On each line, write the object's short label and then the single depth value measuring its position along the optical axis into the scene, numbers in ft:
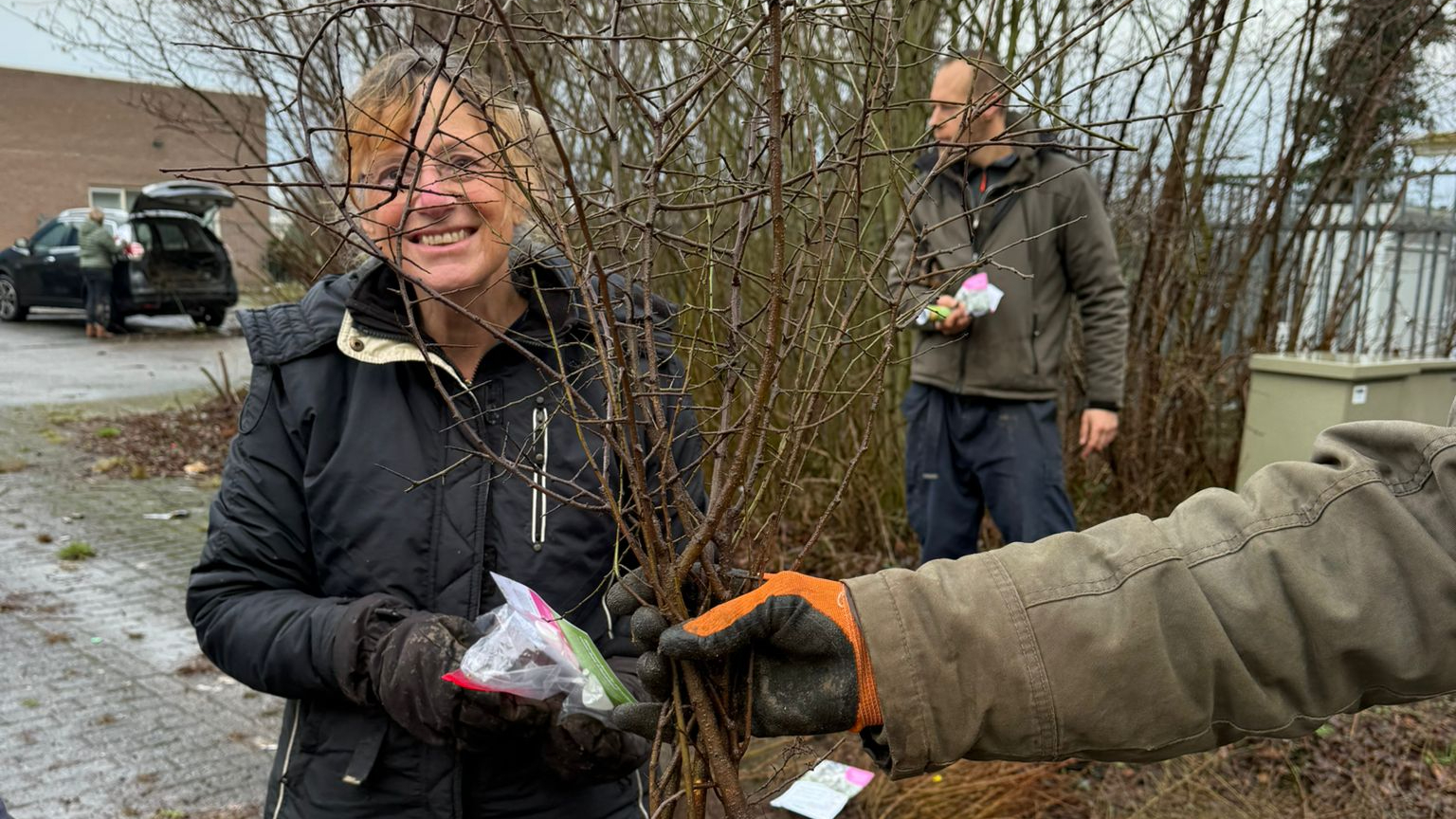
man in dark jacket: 12.00
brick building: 92.63
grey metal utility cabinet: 14.67
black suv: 51.49
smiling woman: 5.82
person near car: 51.75
